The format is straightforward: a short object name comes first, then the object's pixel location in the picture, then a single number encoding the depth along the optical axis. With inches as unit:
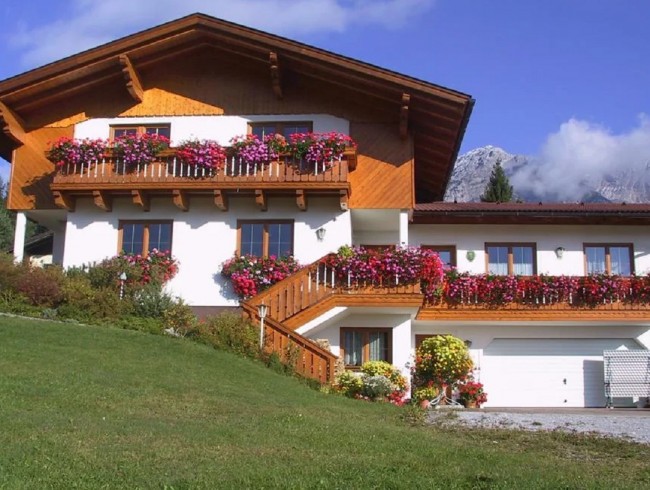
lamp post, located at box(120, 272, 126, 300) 835.6
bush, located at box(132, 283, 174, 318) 810.2
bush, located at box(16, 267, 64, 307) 802.2
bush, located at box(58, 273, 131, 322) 783.7
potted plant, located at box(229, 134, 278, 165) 865.5
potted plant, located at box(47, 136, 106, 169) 883.4
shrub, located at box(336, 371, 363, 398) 708.0
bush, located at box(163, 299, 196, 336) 770.2
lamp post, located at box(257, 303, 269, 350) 723.4
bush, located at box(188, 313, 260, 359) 711.1
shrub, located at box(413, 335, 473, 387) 775.7
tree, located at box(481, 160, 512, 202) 1899.9
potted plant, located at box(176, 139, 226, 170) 866.8
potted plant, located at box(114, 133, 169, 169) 877.8
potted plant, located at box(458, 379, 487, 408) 786.8
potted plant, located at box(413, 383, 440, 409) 753.4
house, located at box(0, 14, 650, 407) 872.3
